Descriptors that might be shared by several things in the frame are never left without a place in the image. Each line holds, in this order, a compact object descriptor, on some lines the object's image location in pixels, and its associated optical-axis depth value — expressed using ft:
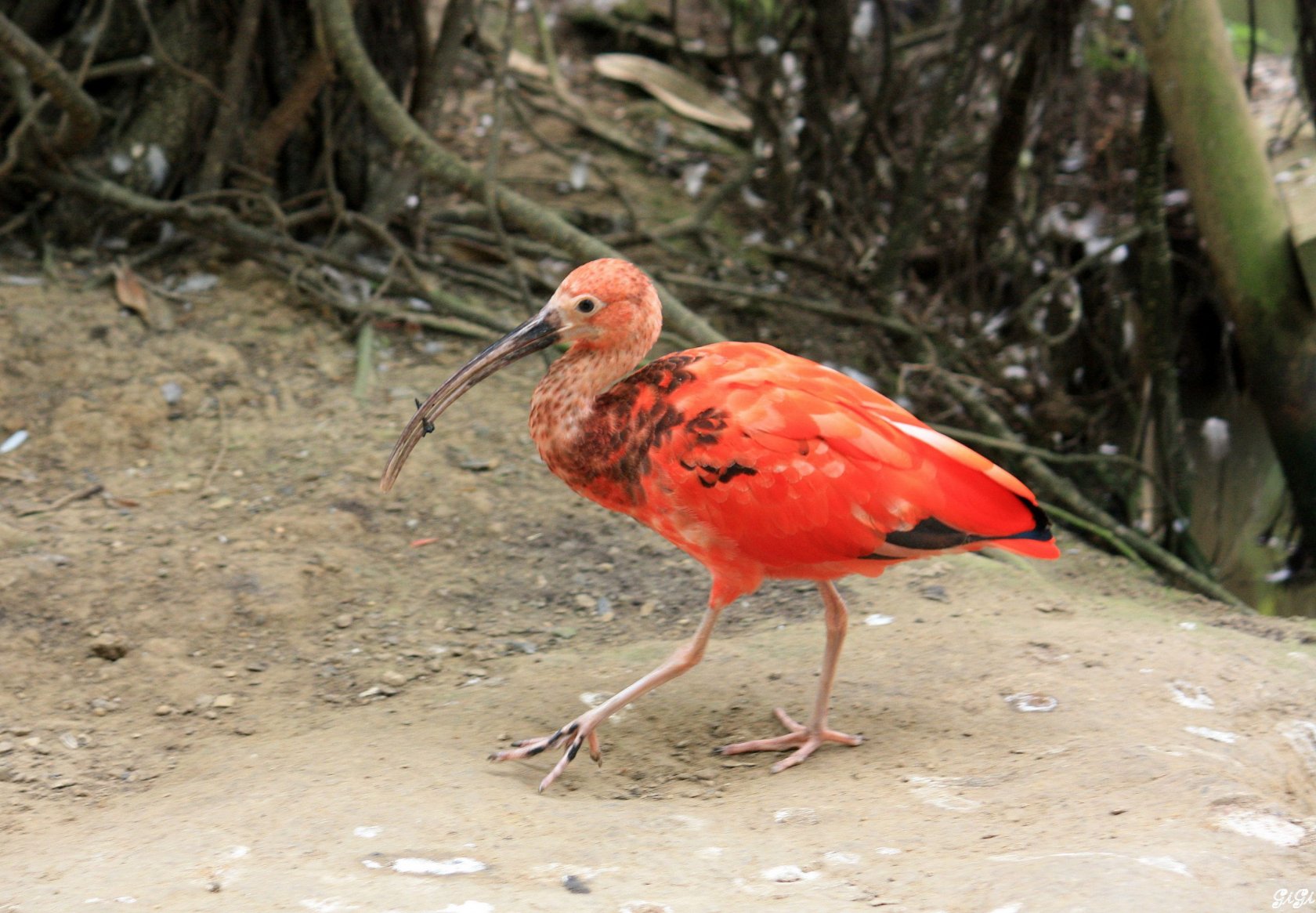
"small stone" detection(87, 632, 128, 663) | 22.65
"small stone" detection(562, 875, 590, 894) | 14.83
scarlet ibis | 19.86
